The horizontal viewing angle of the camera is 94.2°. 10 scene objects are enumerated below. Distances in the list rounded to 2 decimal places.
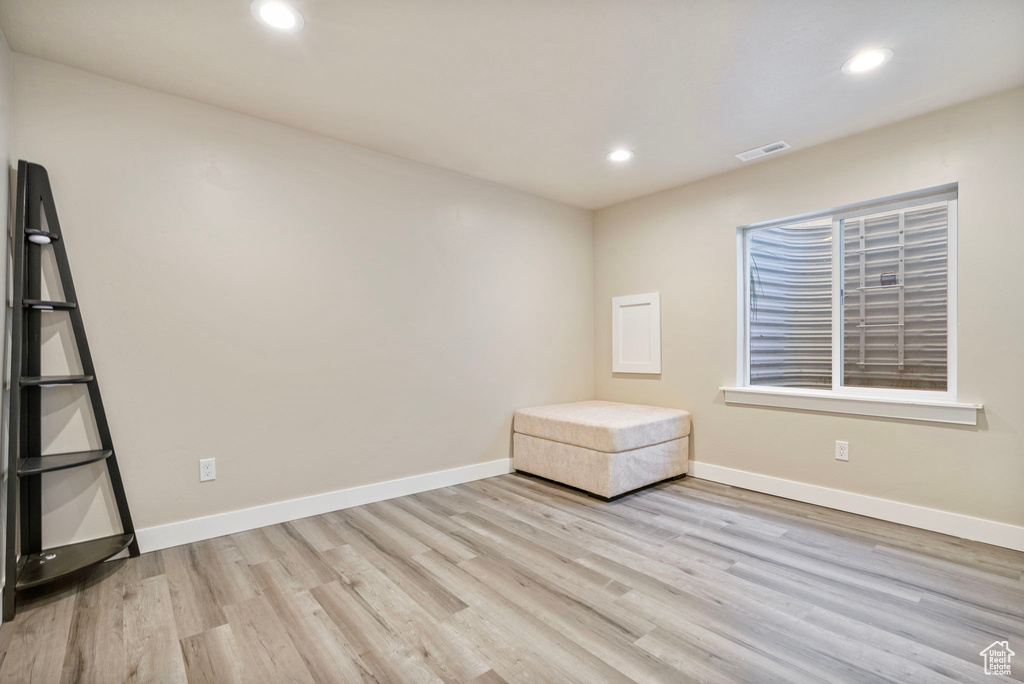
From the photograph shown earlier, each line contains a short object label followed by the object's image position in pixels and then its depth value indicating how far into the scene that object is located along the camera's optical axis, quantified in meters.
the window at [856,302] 2.74
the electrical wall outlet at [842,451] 2.94
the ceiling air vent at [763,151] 3.04
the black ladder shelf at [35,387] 1.93
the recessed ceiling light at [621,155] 3.16
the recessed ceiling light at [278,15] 1.79
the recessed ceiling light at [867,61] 2.06
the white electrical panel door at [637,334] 3.99
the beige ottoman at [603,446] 3.15
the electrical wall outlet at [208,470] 2.52
